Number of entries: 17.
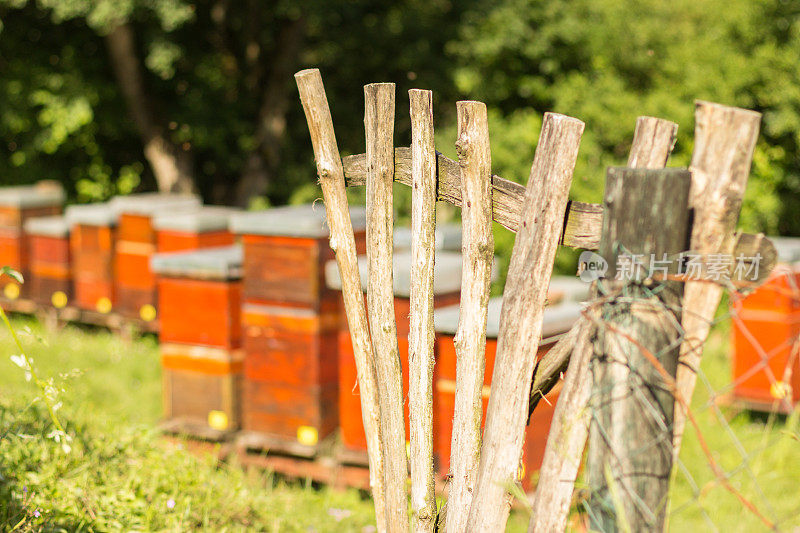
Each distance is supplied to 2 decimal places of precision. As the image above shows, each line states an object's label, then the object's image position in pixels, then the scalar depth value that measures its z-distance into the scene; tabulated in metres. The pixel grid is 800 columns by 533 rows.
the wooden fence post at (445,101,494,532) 2.28
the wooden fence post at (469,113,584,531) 2.07
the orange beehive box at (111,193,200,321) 7.57
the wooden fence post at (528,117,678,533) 1.95
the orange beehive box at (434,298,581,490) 4.31
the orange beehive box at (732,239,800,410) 5.98
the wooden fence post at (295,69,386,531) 2.65
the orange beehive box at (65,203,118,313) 7.88
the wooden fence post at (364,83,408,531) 2.55
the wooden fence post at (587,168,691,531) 1.73
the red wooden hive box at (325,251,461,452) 4.46
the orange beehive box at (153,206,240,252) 6.91
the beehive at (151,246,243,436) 5.38
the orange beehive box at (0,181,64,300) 8.66
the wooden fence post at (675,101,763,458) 1.76
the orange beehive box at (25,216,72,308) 8.31
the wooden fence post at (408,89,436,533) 2.44
